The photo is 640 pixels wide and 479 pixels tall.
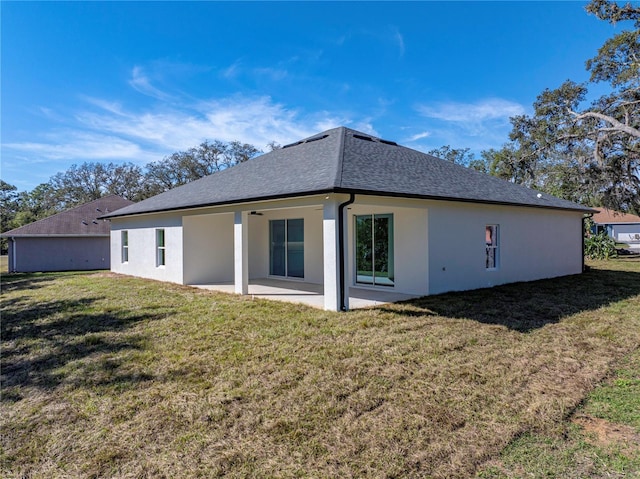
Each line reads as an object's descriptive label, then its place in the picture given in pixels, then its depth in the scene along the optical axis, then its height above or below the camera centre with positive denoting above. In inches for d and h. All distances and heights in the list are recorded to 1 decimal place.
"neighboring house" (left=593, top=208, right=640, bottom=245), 1688.0 +32.1
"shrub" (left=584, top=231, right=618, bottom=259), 946.1 -38.8
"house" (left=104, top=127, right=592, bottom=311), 354.3 +9.7
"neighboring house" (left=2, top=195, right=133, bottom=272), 910.4 -20.9
